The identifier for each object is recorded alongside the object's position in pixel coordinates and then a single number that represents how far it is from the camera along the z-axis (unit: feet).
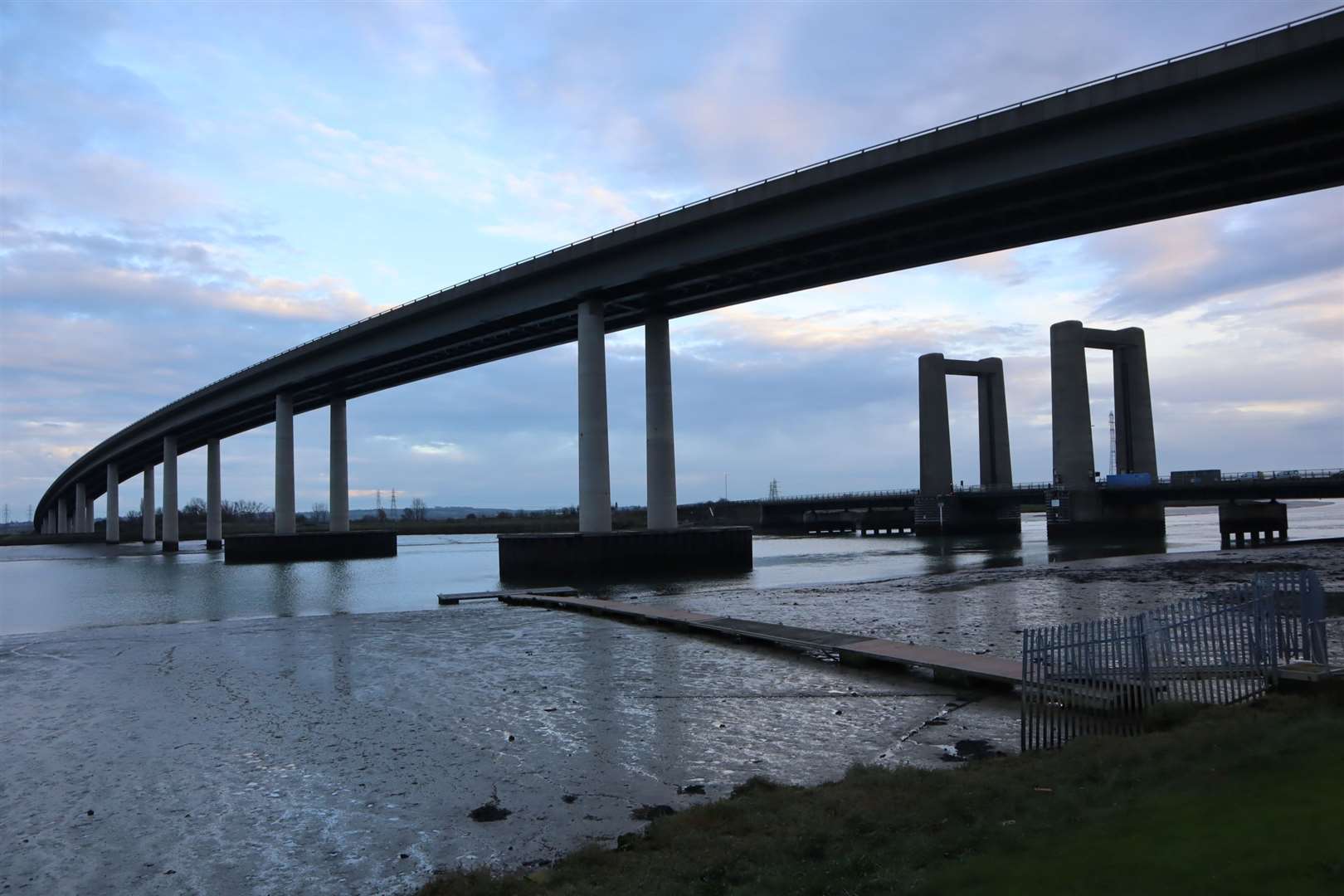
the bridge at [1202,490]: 273.13
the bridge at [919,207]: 110.01
